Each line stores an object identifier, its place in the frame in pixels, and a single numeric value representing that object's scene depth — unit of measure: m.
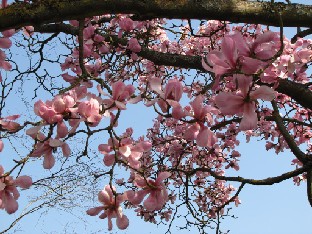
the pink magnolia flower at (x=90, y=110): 1.60
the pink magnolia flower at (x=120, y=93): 1.71
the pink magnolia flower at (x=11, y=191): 1.75
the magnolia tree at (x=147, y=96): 1.41
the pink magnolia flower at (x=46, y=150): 1.66
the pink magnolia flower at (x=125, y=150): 1.78
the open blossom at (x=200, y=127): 1.61
